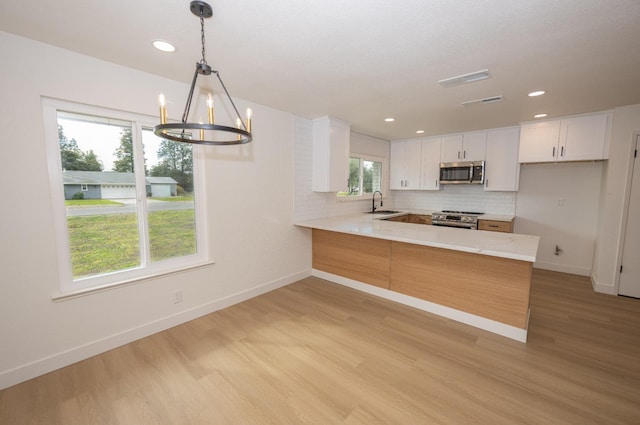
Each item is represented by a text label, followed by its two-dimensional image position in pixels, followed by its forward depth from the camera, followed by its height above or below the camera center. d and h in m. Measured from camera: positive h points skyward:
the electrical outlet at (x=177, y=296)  2.74 -1.13
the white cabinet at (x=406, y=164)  5.45 +0.54
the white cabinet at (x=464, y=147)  4.67 +0.80
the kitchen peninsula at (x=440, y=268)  2.49 -0.91
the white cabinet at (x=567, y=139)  3.56 +0.75
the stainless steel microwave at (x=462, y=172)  4.63 +0.32
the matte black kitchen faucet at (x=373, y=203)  5.55 -0.29
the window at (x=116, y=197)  2.13 -0.08
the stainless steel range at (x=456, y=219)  4.47 -0.51
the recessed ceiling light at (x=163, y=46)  1.91 +1.06
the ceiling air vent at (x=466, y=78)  2.36 +1.05
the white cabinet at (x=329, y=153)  3.93 +0.55
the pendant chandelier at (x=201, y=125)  1.37 +0.37
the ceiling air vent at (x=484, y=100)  2.98 +1.05
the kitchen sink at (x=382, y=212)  5.33 -0.45
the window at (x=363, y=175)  5.14 +0.29
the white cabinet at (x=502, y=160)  4.34 +0.51
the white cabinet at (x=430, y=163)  5.17 +0.53
